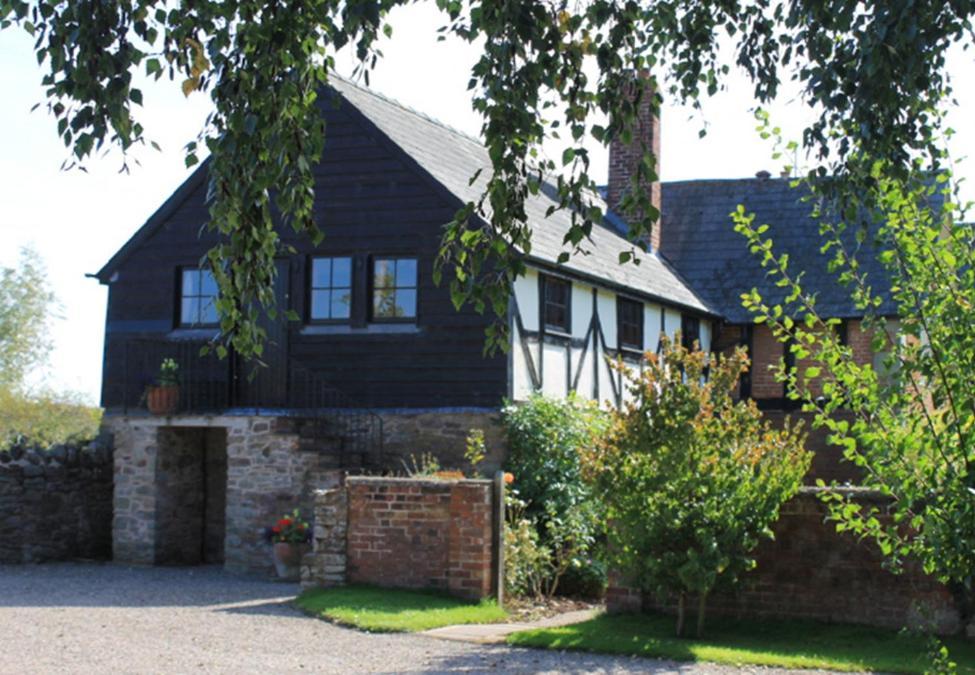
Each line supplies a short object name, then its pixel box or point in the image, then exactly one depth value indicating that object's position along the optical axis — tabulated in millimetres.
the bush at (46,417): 29984
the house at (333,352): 17453
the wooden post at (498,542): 13328
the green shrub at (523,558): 14055
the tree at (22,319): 48531
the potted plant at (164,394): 17578
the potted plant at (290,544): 15938
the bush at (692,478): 11258
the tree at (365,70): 5805
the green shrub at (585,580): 15102
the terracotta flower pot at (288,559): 15945
